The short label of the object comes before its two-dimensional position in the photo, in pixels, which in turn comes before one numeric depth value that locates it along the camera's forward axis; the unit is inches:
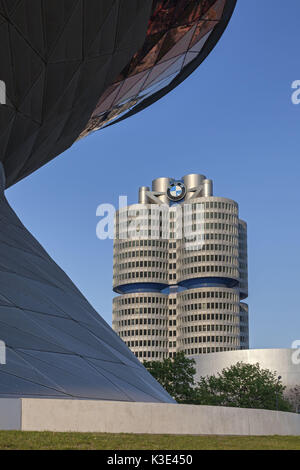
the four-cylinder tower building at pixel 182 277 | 6875.0
